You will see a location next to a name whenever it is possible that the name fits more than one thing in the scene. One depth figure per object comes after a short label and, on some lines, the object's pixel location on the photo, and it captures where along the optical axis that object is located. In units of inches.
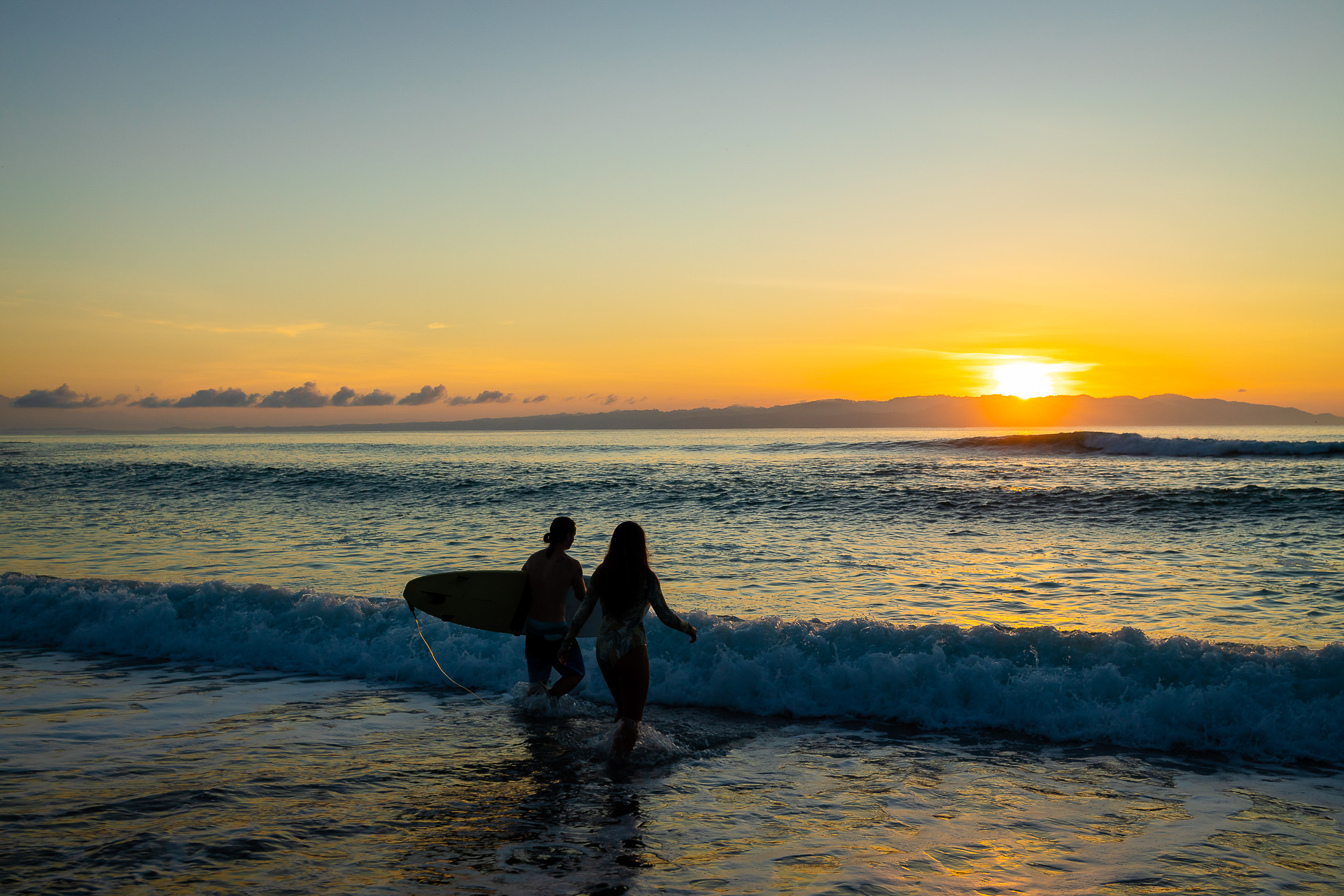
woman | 238.1
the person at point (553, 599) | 281.7
